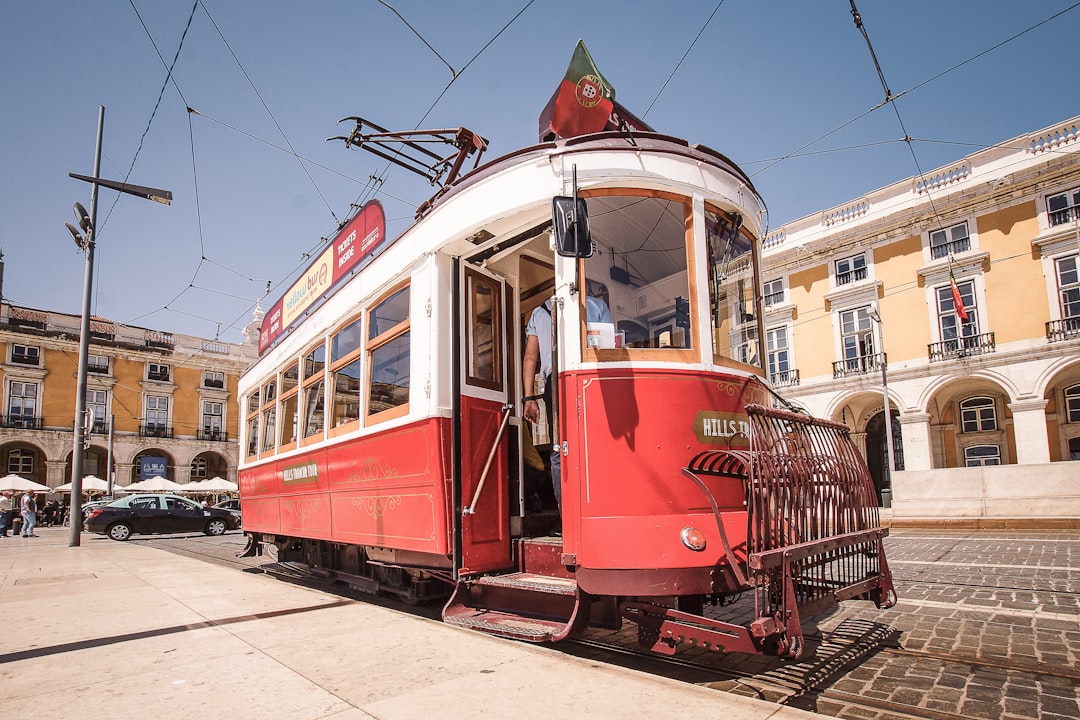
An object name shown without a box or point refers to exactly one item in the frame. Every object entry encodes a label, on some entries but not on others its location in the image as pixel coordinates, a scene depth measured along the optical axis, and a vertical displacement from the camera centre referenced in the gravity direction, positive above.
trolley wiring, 7.08 +4.52
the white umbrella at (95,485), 29.73 -0.57
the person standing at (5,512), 20.41 -1.13
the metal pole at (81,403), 14.82 +1.53
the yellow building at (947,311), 21.23 +4.81
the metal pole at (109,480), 29.77 -0.39
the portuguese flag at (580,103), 5.04 +2.63
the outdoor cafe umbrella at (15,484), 27.28 -0.39
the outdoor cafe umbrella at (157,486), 30.28 -0.73
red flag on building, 20.80 +4.32
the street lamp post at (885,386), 21.98 +2.15
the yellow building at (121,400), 36.12 +4.13
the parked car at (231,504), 27.36 -1.50
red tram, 3.50 +0.22
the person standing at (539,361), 4.48 +0.69
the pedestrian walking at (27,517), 20.14 -1.28
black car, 20.11 -1.48
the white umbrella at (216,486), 32.53 -0.87
